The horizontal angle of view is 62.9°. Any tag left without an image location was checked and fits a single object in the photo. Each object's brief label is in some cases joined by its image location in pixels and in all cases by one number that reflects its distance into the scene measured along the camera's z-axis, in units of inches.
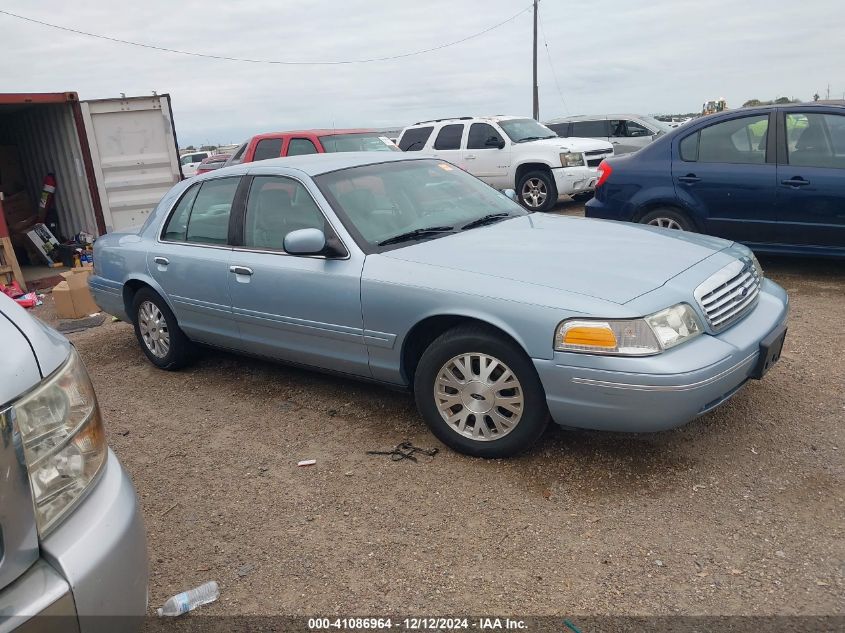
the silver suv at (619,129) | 636.7
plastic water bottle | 104.3
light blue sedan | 121.6
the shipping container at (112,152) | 413.1
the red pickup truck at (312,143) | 412.7
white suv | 468.8
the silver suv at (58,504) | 63.2
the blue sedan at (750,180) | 237.8
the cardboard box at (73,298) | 313.3
